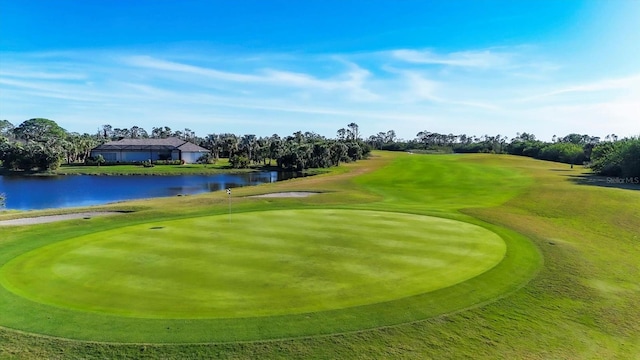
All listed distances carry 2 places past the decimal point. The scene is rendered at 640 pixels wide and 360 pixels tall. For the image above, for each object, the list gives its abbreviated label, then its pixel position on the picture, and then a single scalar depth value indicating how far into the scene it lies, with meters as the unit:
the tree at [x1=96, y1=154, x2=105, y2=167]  107.73
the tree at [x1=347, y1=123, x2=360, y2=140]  193.32
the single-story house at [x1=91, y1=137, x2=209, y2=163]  117.94
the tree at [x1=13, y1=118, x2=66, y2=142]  178.62
